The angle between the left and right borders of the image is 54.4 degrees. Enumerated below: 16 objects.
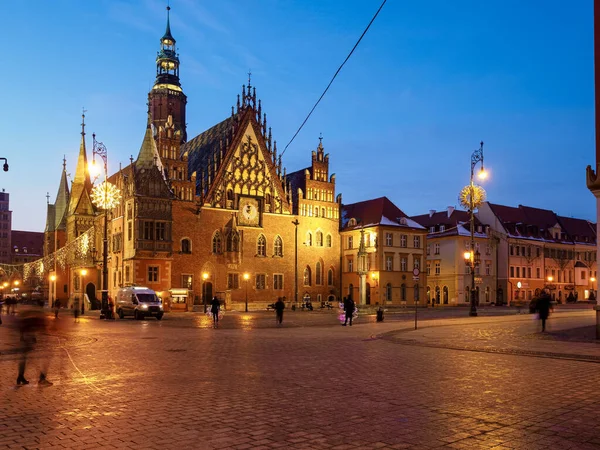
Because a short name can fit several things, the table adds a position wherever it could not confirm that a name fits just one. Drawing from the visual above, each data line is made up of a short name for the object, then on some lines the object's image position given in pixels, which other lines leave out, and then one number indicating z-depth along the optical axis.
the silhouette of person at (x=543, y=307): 24.31
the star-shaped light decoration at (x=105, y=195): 38.88
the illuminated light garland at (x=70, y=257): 57.59
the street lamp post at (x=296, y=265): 61.88
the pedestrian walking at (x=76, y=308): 34.78
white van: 39.06
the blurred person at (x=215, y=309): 30.52
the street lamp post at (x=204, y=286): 58.48
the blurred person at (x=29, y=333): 11.44
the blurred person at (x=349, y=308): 31.03
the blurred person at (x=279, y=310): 31.91
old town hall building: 55.81
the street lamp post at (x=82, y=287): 61.30
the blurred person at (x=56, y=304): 33.97
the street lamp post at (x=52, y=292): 74.22
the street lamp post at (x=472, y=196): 39.50
